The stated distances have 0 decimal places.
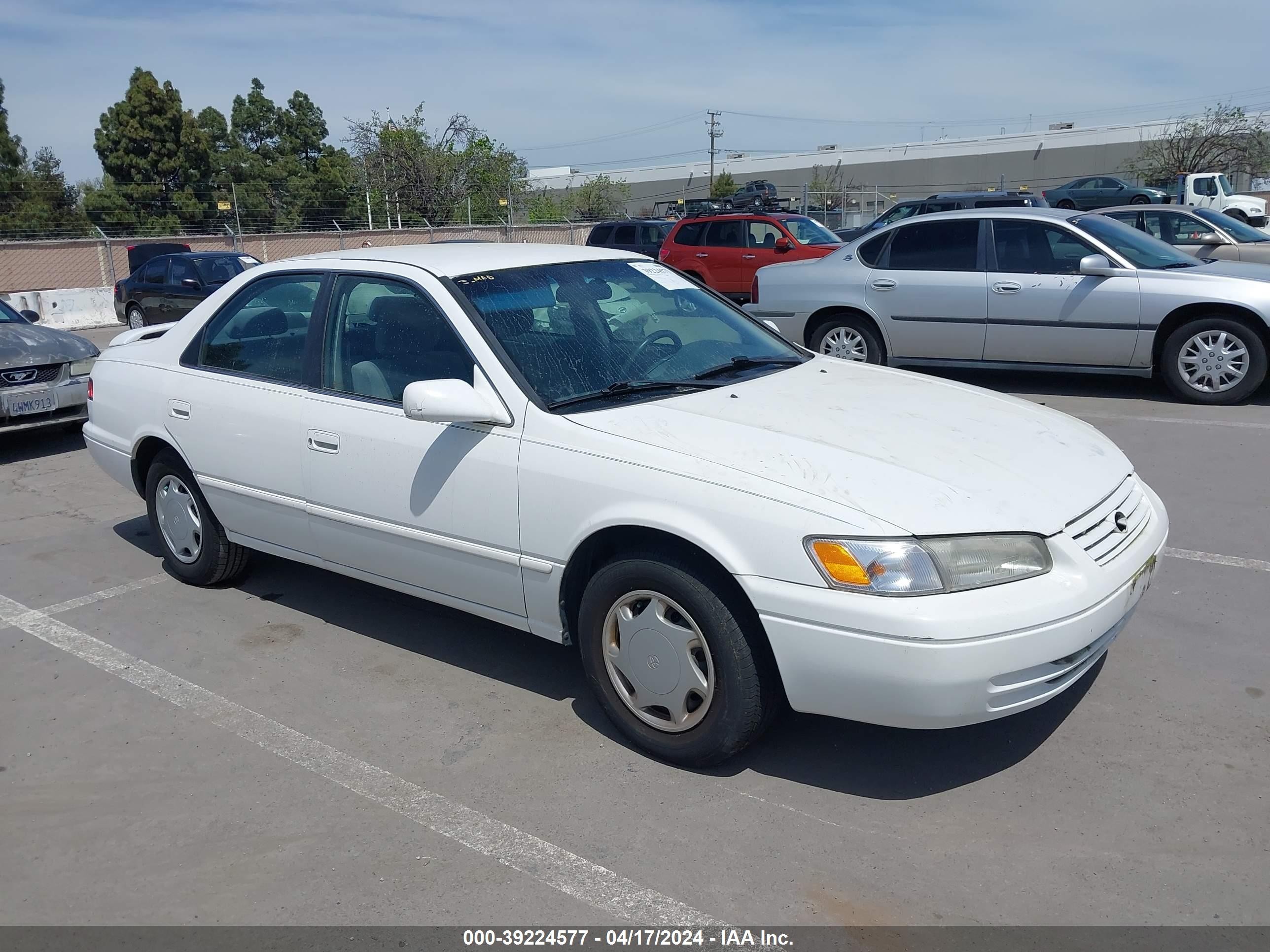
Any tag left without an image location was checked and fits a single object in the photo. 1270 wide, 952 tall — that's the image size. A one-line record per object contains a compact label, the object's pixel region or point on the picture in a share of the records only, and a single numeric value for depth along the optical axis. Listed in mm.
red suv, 16453
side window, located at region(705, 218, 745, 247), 16672
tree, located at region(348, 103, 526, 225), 43812
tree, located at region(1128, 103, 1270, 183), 40875
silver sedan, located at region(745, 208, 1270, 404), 8664
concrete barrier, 21984
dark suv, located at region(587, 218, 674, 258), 20797
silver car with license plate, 8445
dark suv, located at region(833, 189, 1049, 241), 18531
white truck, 28500
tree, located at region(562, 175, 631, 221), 49656
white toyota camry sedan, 3070
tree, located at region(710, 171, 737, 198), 59947
